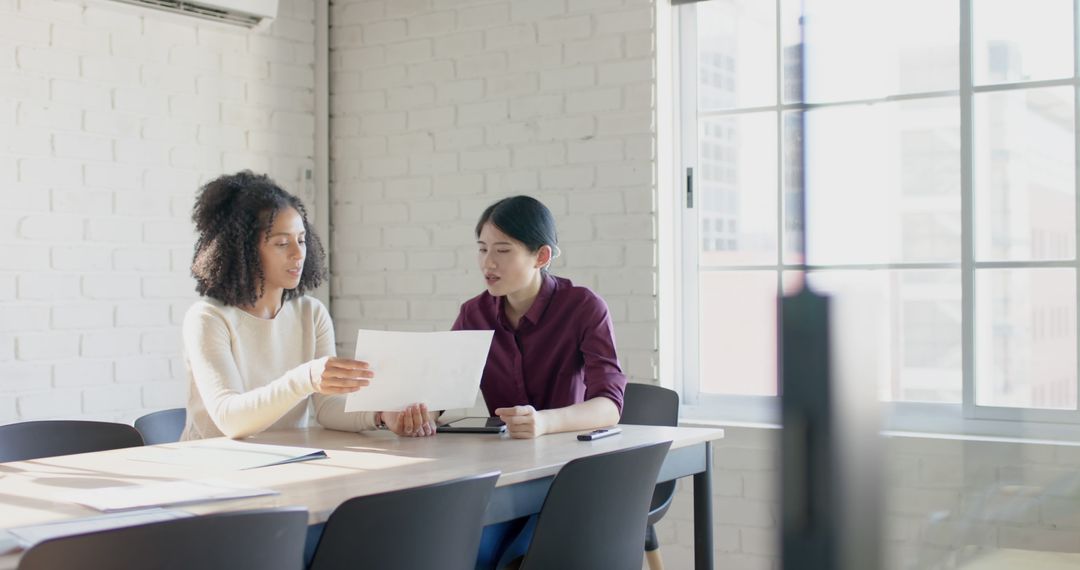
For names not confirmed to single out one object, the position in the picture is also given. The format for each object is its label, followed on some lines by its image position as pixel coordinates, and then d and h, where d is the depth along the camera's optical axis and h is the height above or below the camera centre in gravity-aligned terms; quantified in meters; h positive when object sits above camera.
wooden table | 1.51 -0.30
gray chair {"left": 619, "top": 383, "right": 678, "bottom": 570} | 2.62 -0.31
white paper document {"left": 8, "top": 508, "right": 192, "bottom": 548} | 1.25 -0.28
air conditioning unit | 3.54 +1.05
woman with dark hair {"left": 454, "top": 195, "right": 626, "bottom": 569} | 2.52 -0.06
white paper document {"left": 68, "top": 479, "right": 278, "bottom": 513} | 1.45 -0.28
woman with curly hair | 2.21 -0.04
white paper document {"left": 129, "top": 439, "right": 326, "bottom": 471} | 1.84 -0.29
